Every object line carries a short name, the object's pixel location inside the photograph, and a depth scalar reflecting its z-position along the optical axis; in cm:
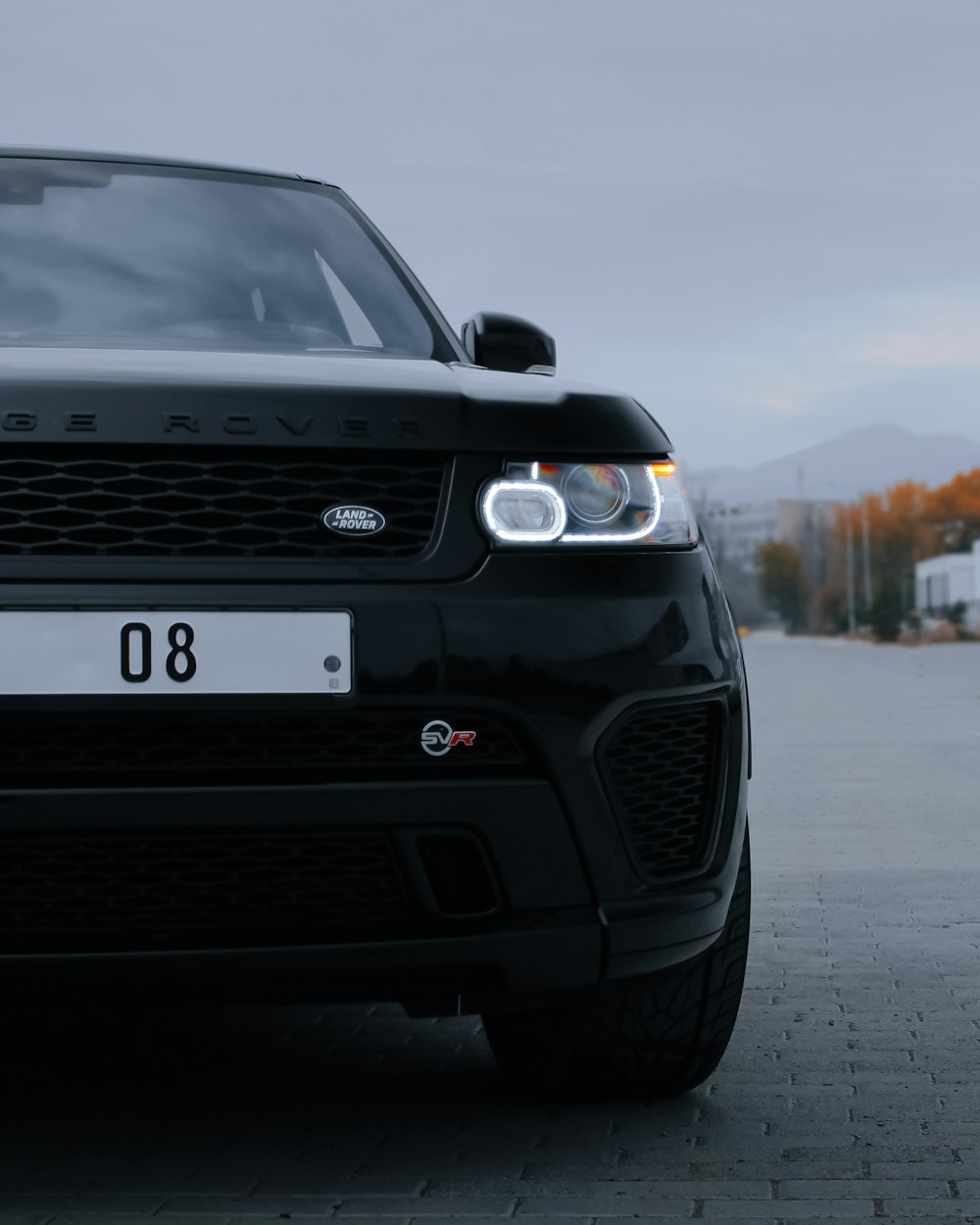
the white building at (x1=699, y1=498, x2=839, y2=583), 16650
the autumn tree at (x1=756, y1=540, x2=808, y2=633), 15000
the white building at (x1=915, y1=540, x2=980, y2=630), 10750
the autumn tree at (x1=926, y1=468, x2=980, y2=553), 12556
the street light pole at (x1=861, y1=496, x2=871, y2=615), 10738
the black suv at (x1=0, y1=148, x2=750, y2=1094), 283
